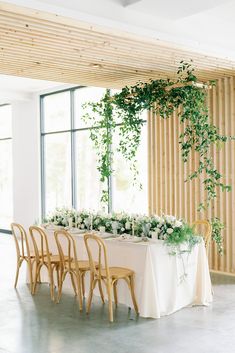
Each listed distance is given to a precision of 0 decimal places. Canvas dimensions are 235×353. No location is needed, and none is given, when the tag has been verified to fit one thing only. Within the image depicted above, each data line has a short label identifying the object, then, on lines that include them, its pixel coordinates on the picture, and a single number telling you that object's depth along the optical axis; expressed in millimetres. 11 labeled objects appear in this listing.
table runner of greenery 6262
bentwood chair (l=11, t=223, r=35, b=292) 7301
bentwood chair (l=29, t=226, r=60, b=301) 6918
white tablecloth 5949
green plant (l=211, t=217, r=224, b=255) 8070
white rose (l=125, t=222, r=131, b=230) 6680
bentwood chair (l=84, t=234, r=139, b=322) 5867
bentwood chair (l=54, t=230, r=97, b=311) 6375
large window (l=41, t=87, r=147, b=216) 11219
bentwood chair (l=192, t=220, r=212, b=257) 7105
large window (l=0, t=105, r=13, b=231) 14648
